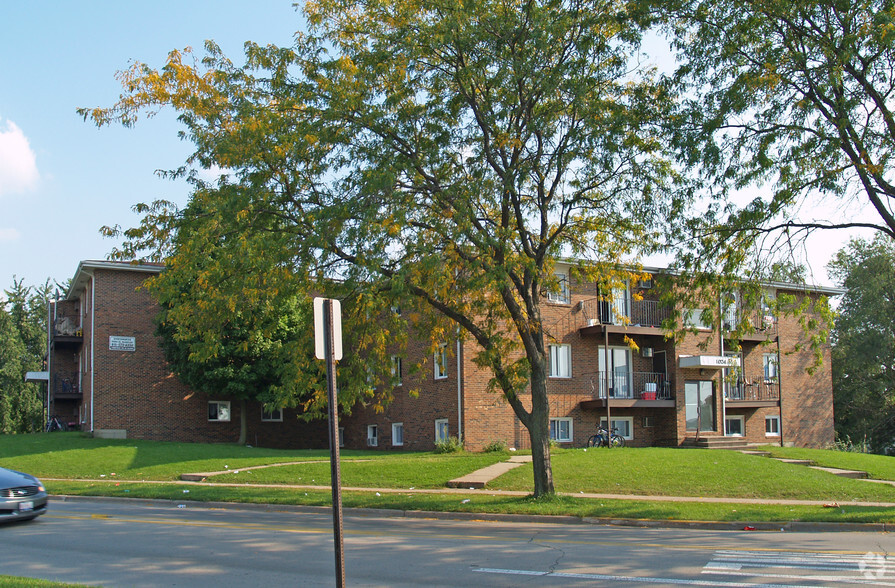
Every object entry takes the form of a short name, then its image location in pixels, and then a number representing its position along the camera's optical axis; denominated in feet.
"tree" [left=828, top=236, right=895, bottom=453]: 153.69
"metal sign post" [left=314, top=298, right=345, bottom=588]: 20.06
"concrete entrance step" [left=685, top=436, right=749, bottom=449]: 101.09
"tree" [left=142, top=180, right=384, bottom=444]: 47.57
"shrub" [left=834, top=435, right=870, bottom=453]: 116.98
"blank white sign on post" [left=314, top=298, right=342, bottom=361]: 21.72
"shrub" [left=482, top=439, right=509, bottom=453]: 88.07
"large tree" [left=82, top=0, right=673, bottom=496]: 48.67
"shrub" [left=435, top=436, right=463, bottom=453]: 89.30
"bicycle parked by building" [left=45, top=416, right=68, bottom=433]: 124.26
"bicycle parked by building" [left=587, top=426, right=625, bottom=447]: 94.53
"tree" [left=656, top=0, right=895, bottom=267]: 47.09
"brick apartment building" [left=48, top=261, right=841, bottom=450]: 97.76
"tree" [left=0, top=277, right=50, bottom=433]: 171.83
